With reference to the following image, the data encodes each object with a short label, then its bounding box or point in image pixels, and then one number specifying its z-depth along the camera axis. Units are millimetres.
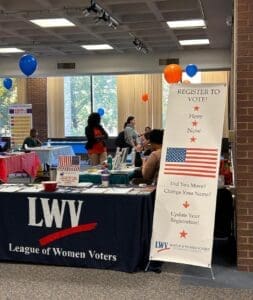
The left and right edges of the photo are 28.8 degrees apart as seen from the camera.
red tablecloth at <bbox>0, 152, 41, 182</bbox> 9125
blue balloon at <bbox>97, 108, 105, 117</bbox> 15211
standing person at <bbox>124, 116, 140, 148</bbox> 10492
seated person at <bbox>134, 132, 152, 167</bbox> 6862
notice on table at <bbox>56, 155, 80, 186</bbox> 4785
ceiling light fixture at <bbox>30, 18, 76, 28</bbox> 8952
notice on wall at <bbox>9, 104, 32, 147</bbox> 13344
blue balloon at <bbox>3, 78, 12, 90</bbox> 13539
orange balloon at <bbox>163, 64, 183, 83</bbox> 10375
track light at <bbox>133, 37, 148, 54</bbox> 10930
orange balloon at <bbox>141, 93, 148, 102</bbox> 15094
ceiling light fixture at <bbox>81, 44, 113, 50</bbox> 12048
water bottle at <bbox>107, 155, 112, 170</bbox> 6243
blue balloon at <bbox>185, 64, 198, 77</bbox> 11773
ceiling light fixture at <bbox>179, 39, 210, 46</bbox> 11527
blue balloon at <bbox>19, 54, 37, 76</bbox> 9305
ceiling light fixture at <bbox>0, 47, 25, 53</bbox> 12492
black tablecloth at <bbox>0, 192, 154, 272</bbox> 4285
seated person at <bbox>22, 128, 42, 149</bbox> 11645
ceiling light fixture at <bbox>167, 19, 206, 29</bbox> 9242
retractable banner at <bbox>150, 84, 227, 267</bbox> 4098
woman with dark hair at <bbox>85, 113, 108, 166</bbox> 8367
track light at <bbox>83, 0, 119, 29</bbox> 7406
